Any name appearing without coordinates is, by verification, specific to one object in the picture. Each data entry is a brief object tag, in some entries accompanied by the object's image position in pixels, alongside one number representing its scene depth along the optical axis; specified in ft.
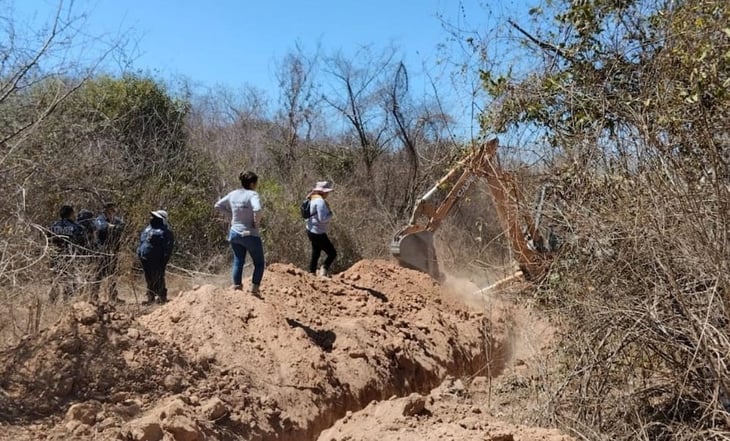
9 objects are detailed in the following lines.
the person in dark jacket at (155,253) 34.55
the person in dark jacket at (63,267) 22.95
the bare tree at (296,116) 79.36
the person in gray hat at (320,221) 34.71
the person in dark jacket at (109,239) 30.86
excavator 25.48
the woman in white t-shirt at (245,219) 27.17
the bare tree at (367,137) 74.02
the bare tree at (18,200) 20.58
